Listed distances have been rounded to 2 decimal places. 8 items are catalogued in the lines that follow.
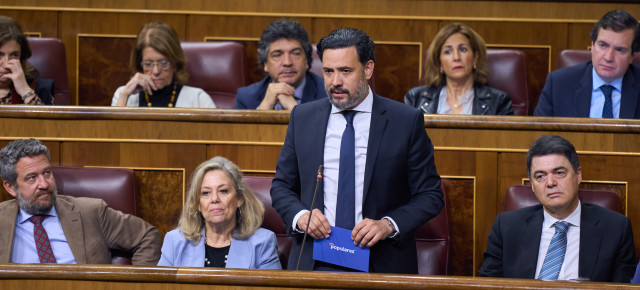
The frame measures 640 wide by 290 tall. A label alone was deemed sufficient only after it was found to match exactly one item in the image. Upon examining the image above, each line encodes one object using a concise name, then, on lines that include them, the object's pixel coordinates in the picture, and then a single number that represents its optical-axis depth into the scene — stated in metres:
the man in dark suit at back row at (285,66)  15.96
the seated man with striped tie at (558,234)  14.98
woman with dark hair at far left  15.94
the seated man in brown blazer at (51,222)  15.20
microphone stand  14.54
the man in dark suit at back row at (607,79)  15.75
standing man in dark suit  14.69
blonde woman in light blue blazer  15.11
